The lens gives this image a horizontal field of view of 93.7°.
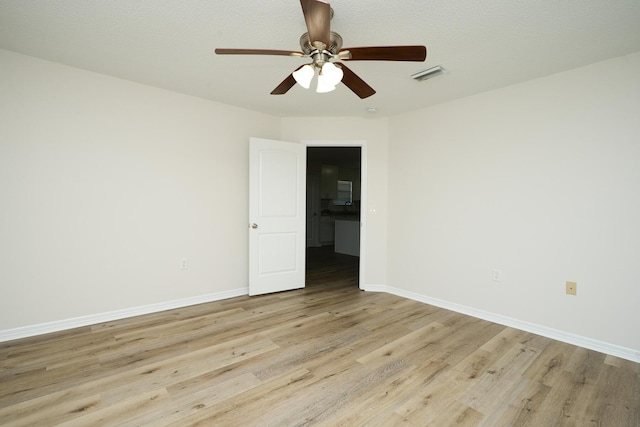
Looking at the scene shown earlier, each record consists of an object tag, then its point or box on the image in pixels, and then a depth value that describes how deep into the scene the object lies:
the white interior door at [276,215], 3.89
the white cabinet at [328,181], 8.41
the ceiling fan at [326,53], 1.57
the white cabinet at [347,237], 7.02
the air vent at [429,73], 2.68
